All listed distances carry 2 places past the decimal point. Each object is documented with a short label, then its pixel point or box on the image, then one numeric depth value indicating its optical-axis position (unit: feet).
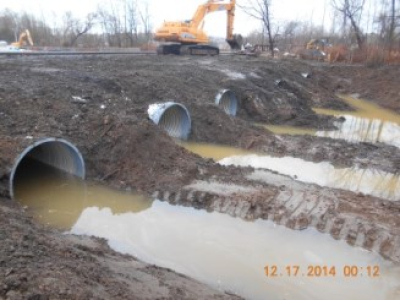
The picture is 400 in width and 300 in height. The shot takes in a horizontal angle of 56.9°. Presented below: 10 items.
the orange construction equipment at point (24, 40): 92.12
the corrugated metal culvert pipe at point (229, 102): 43.85
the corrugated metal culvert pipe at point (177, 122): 33.83
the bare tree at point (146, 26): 162.20
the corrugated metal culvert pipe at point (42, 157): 19.49
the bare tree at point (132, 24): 153.57
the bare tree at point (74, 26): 141.38
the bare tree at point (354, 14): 107.00
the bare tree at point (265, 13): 119.85
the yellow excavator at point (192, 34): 74.43
